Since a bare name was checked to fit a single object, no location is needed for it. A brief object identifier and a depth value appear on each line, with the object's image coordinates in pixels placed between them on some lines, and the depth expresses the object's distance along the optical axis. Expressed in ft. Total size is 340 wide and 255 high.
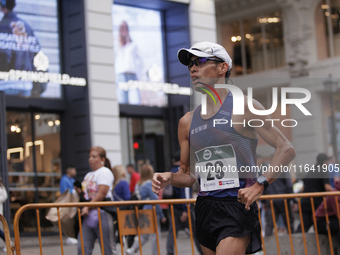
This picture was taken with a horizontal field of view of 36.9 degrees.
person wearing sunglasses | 10.64
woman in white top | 21.22
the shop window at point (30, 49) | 35.45
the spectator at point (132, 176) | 40.01
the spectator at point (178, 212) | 27.12
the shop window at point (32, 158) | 37.04
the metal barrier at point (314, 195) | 19.46
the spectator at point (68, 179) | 36.47
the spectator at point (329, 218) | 22.75
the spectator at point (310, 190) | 25.65
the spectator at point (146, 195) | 25.64
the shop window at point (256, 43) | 65.72
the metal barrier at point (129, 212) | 16.69
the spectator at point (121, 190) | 27.12
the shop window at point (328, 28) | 61.26
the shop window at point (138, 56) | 42.16
